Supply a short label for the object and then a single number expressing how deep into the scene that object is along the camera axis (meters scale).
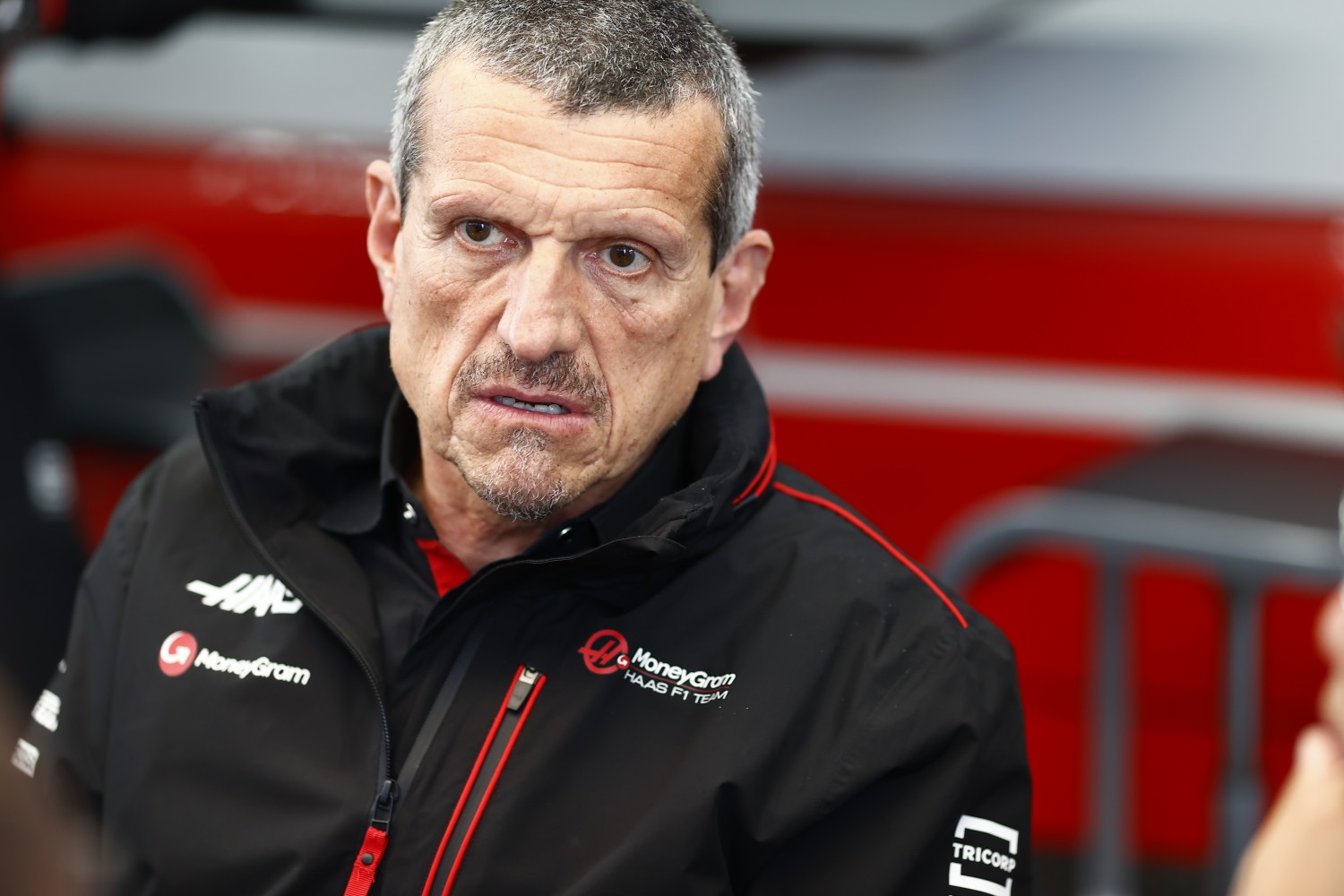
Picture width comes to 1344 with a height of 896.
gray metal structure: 6.12
